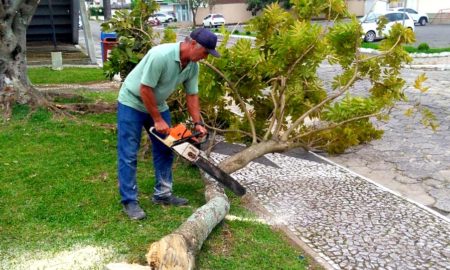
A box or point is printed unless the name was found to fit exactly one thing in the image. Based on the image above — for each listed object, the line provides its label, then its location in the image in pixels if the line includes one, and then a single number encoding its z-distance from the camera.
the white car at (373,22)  21.97
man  3.78
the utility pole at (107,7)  20.36
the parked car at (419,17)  35.03
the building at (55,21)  16.27
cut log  3.14
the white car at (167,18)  48.17
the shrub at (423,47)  17.11
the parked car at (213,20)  40.16
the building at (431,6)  39.42
